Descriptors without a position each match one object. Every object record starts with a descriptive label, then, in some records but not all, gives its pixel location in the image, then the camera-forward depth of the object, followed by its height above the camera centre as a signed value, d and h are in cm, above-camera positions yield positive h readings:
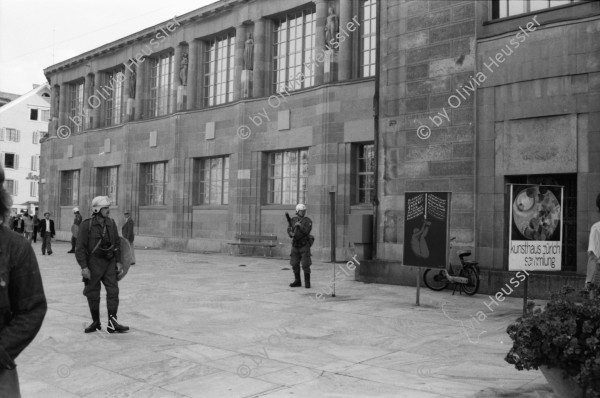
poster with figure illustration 1149 -28
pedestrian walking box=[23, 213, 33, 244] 2708 -77
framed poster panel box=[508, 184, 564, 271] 920 -17
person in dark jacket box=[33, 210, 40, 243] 3269 -105
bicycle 1305 -135
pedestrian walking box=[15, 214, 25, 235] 3552 -109
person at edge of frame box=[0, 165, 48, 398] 284 -44
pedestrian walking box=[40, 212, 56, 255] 2403 -100
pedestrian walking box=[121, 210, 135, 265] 2120 -77
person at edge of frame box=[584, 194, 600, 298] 689 -41
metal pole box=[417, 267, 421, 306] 1153 -140
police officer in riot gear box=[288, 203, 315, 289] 1420 -75
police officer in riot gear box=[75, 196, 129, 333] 861 -80
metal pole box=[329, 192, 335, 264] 1235 -8
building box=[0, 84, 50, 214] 6494 +708
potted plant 473 -102
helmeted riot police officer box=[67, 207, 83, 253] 2253 -69
